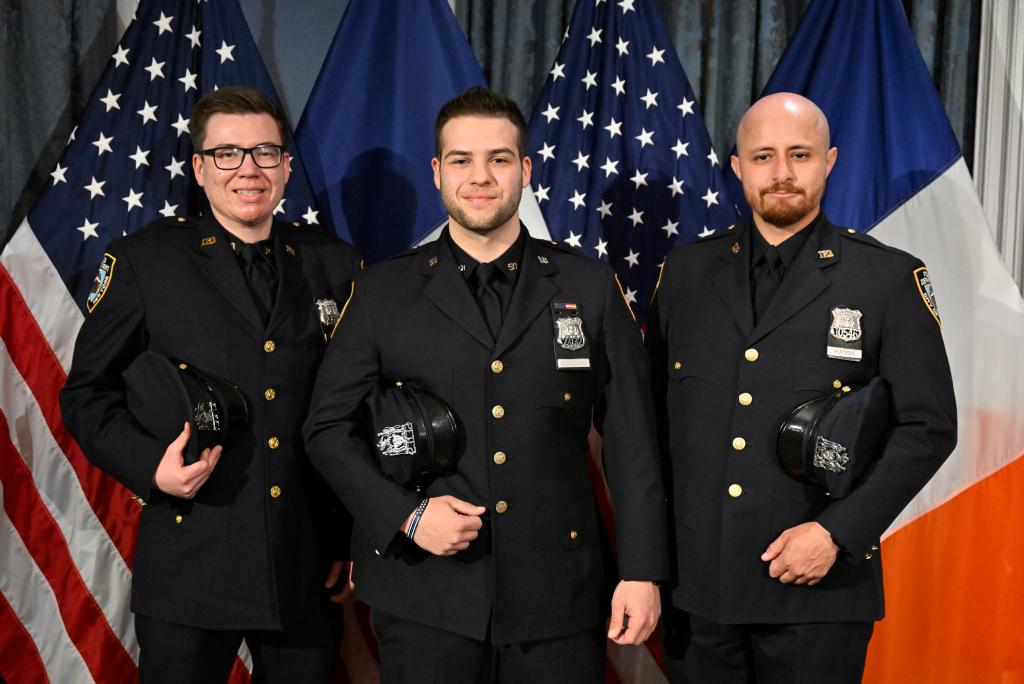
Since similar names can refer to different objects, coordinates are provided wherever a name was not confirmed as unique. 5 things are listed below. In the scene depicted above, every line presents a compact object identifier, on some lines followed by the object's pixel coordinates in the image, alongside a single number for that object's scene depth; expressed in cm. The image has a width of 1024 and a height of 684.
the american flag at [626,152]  314
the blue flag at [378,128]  311
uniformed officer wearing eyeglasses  223
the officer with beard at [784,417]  208
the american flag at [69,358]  286
